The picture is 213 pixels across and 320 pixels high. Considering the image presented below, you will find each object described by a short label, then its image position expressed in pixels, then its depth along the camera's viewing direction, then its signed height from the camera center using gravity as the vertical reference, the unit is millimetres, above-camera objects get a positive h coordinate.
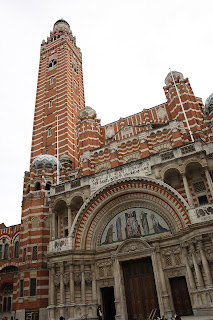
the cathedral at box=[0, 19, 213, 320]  18203 +5512
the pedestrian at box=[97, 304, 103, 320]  17641 -227
